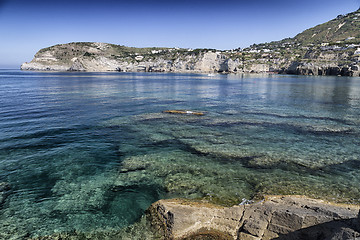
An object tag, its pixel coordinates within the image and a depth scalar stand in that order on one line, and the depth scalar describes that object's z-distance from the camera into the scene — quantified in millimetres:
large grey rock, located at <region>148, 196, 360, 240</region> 5316
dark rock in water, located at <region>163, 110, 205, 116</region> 22558
